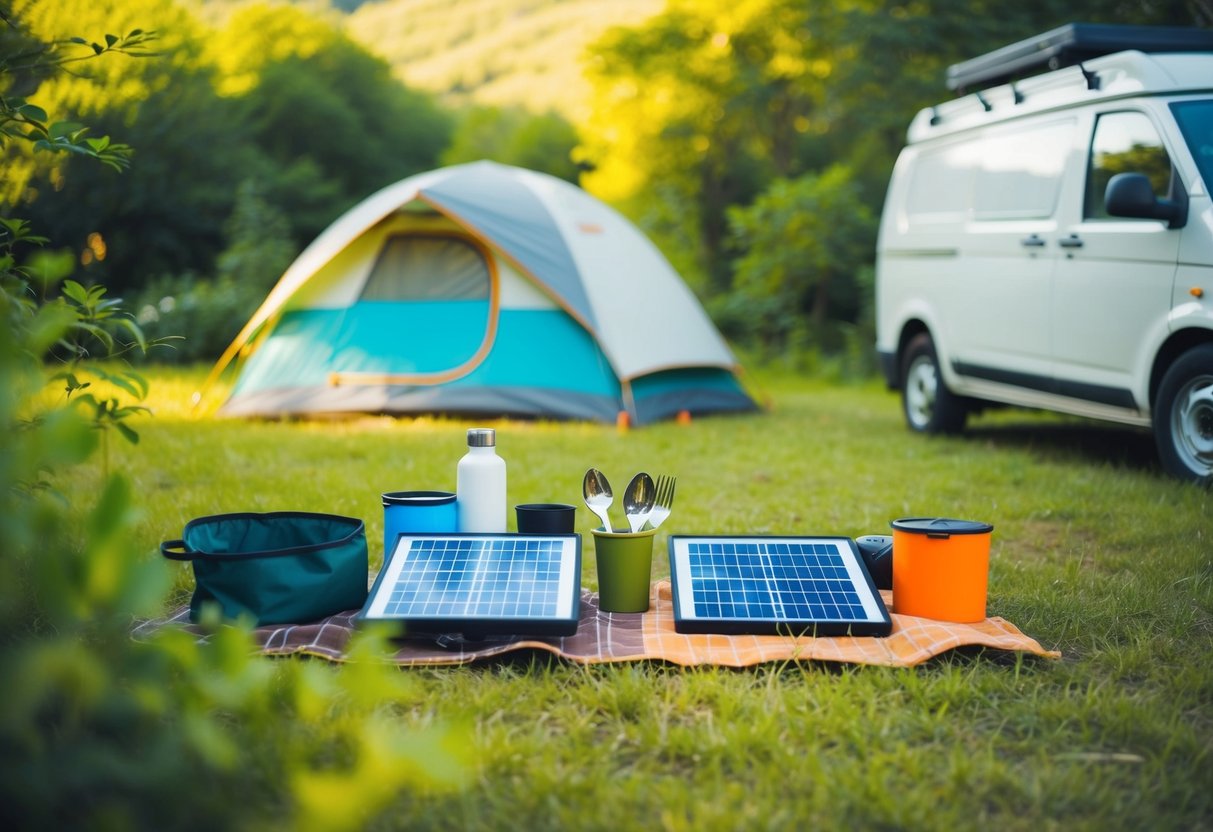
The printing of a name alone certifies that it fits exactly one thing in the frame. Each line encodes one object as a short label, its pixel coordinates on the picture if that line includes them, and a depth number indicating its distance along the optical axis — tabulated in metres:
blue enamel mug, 2.98
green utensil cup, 2.81
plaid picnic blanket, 2.52
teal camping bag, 2.62
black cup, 3.01
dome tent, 7.12
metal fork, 2.99
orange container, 2.73
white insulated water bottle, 2.96
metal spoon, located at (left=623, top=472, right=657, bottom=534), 2.94
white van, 4.47
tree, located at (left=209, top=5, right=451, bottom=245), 27.95
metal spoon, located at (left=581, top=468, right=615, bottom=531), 3.00
